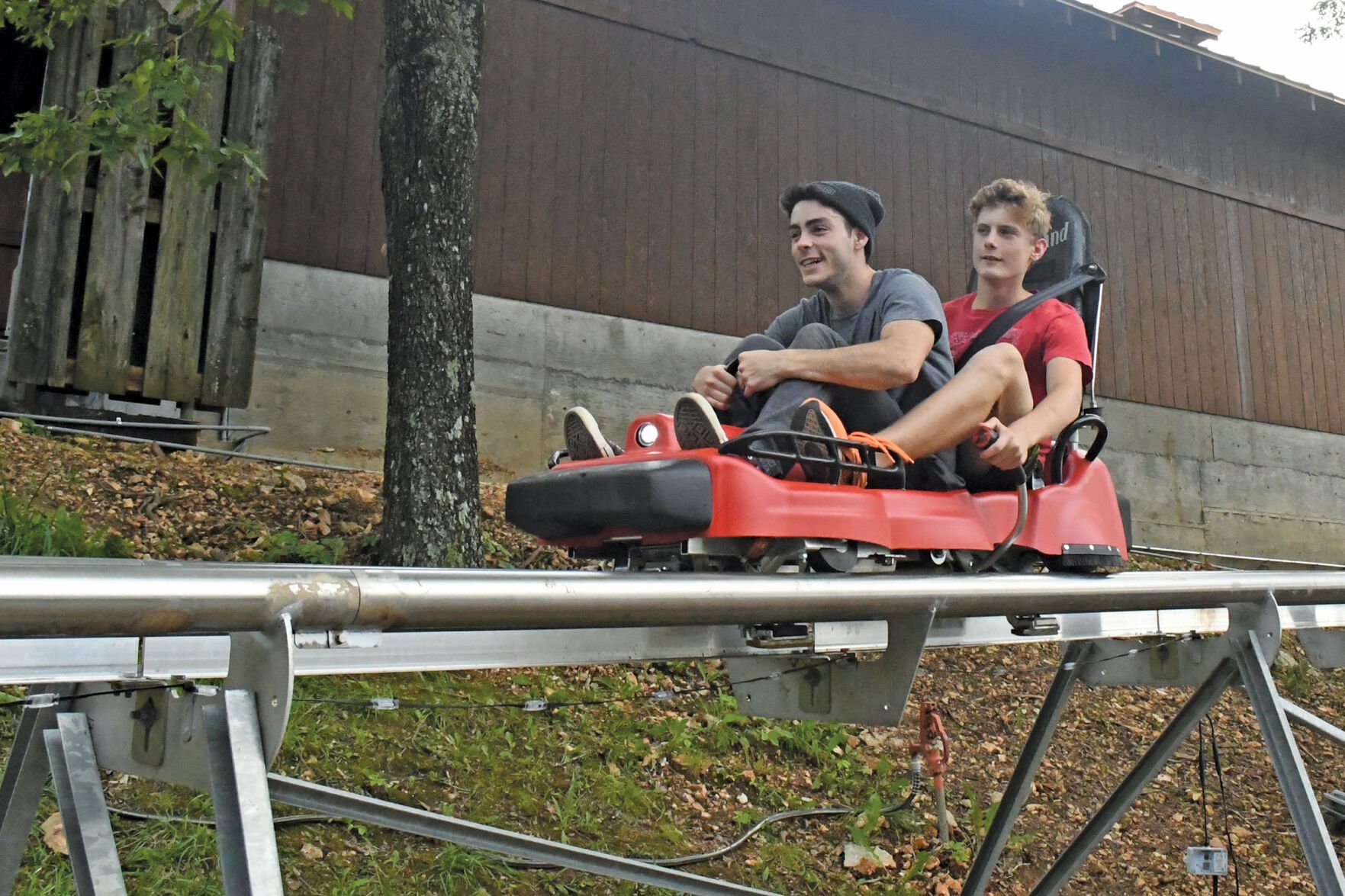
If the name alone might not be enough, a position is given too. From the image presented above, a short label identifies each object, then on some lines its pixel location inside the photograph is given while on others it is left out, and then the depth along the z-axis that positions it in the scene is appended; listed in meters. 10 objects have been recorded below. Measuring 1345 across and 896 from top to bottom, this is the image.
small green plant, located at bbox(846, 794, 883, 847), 4.31
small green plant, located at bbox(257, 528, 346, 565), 4.51
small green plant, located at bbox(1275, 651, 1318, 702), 6.56
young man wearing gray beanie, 2.67
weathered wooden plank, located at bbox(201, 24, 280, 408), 5.94
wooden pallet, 5.68
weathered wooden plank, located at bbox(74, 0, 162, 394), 5.72
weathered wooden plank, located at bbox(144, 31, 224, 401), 5.84
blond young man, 2.70
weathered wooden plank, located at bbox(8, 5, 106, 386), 5.62
